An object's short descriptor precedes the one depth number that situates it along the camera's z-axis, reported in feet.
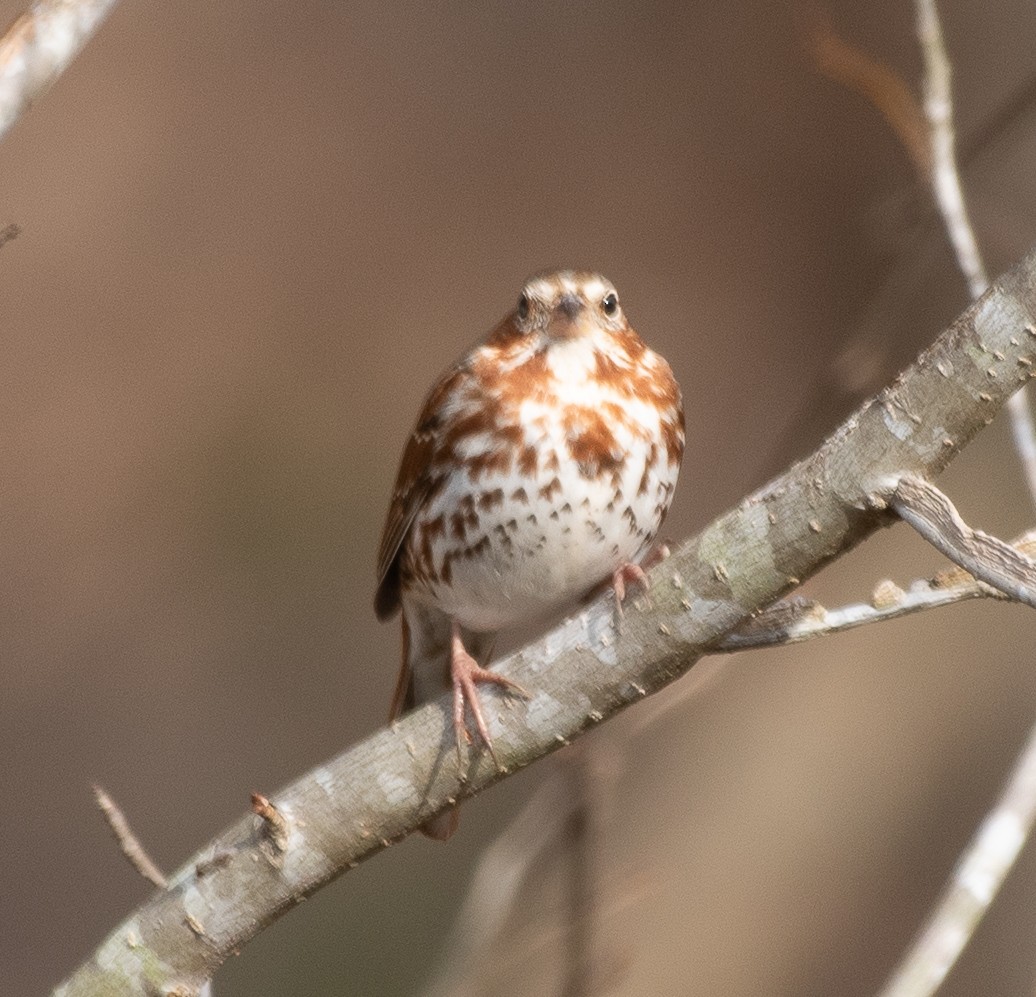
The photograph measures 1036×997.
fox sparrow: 25.48
